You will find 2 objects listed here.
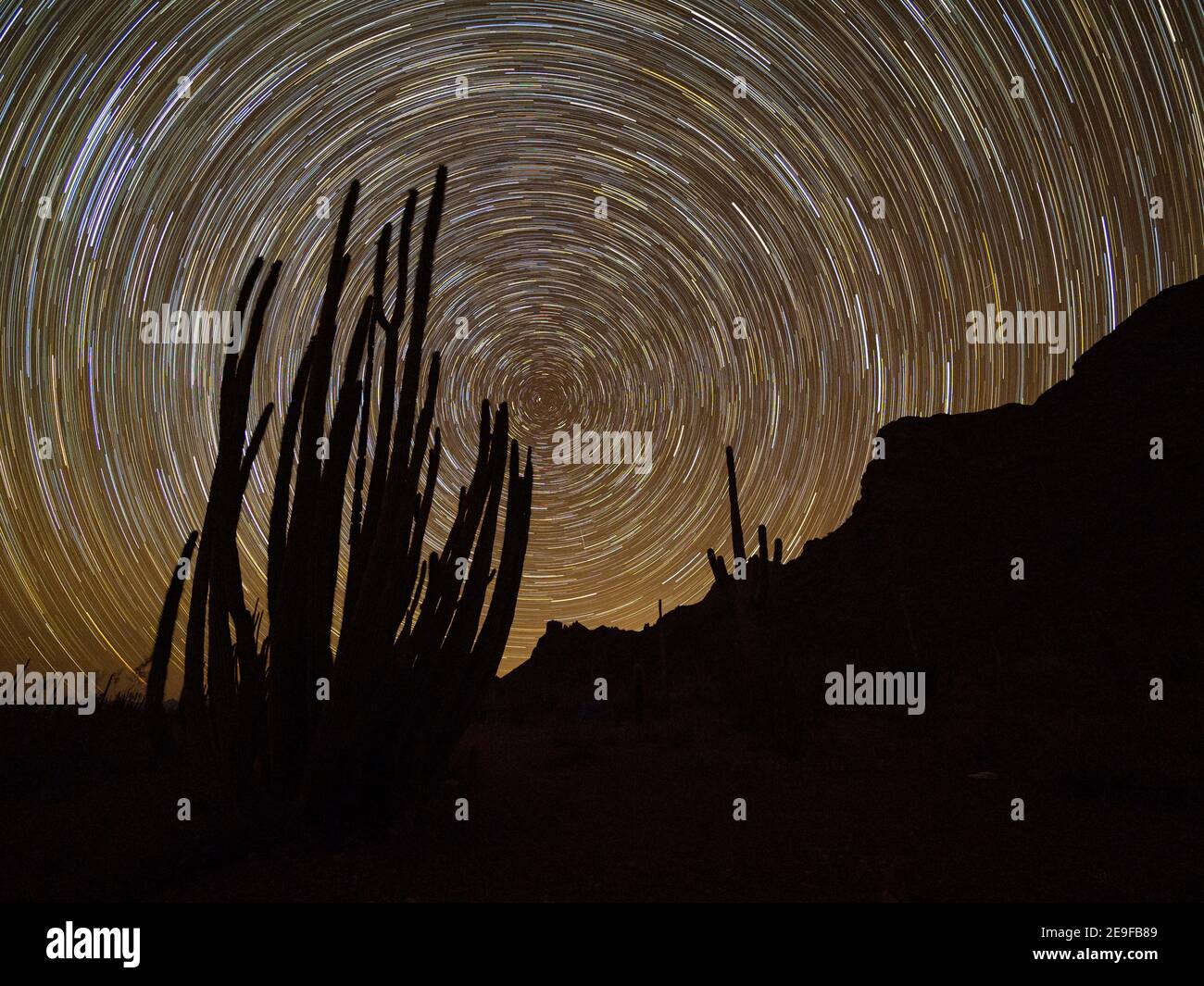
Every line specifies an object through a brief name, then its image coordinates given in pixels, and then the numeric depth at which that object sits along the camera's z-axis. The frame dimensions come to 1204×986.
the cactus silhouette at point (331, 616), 4.96
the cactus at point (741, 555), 12.34
